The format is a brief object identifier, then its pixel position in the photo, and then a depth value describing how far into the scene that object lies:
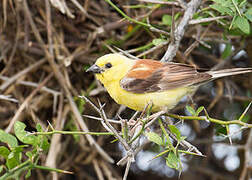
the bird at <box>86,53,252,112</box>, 2.71
